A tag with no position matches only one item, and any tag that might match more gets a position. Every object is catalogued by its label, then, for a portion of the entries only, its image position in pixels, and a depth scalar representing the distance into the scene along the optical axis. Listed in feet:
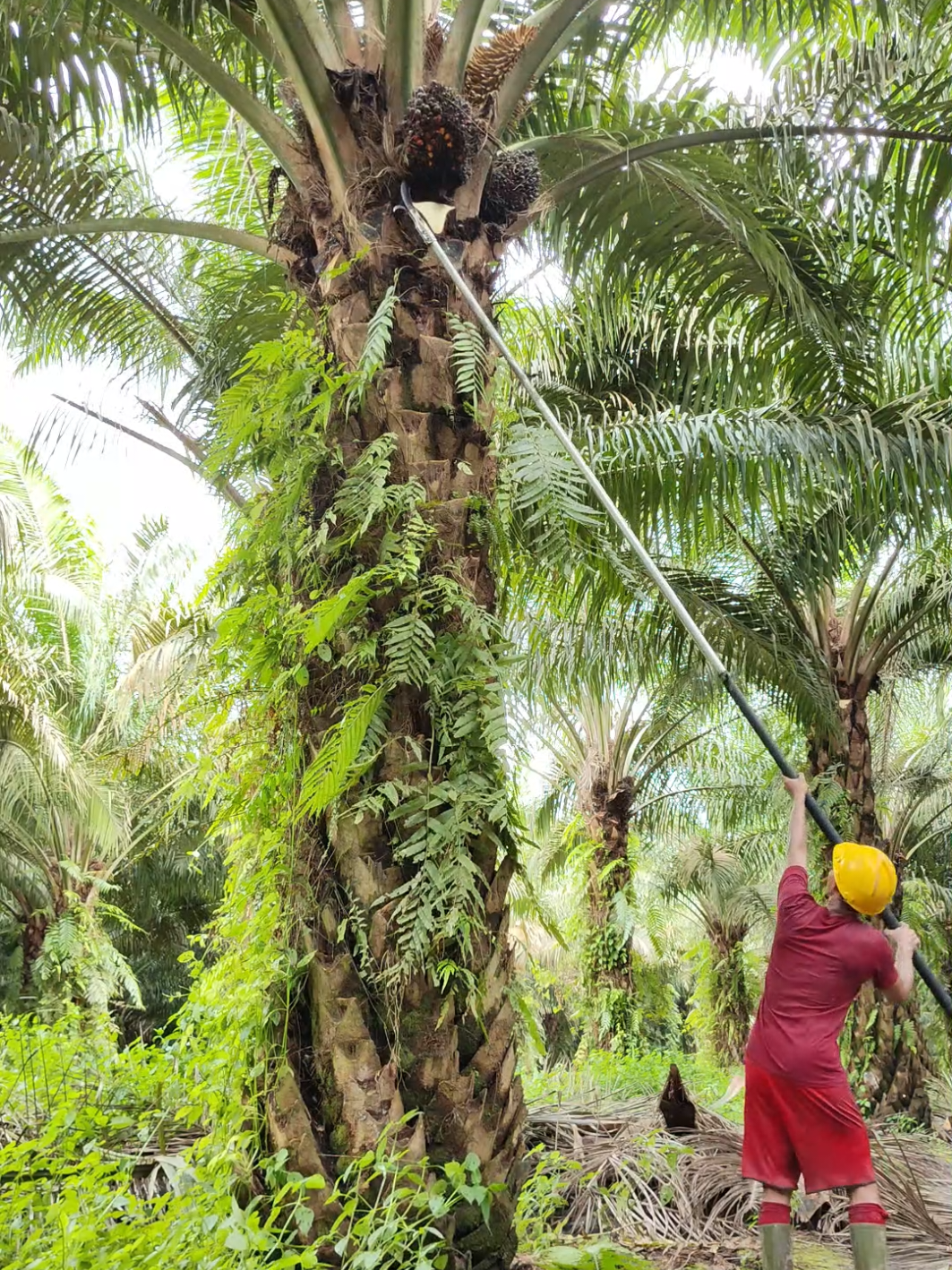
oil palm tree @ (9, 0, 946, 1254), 11.03
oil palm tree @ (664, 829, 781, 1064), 69.21
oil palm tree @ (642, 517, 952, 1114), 28.78
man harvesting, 12.16
